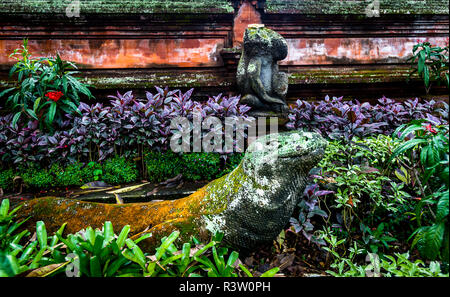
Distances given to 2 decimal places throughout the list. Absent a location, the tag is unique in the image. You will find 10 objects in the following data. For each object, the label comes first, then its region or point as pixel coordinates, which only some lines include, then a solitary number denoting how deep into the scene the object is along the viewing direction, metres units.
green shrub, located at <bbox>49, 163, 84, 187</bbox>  2.82
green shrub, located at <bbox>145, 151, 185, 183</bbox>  2.82
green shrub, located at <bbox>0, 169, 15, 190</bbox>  2.88
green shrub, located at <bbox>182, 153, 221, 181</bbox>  2.77
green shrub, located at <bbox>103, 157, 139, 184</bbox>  2.82
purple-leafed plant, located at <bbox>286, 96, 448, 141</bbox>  2.40
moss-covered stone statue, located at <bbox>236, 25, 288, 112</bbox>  3.60
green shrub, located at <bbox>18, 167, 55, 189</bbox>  2.80
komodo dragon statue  1.61
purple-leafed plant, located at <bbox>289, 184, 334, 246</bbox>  1.77
